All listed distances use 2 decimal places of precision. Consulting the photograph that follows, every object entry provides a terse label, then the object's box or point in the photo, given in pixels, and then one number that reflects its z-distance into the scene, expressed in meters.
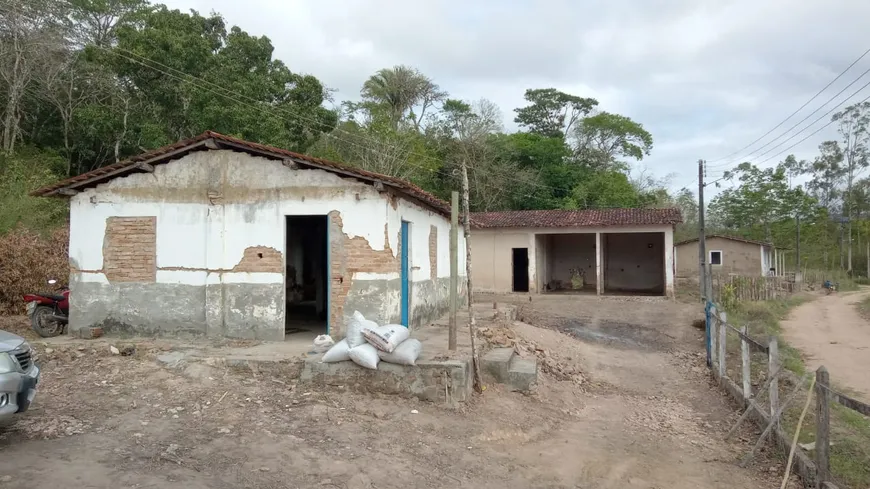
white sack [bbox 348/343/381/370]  7.60
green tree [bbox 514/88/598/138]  41.19
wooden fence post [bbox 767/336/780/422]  6.23
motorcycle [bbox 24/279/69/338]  10.55
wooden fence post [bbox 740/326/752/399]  7.57
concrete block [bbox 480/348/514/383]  8.50
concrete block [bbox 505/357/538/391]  8.38
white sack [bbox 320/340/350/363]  7.80
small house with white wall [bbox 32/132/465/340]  9.47
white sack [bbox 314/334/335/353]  8.63
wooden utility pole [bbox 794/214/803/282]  36.05
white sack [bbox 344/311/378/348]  7.83
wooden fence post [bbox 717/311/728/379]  9.34
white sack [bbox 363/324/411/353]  7.65
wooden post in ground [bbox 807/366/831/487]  4.67
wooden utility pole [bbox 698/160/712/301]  22.34
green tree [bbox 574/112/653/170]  39.34
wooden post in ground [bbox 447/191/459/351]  8.16
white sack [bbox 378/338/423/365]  7.64
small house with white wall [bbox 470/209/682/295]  23.34
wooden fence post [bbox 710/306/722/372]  10.73
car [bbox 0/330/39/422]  5.08
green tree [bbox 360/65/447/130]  32.25
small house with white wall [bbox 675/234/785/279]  29.56
